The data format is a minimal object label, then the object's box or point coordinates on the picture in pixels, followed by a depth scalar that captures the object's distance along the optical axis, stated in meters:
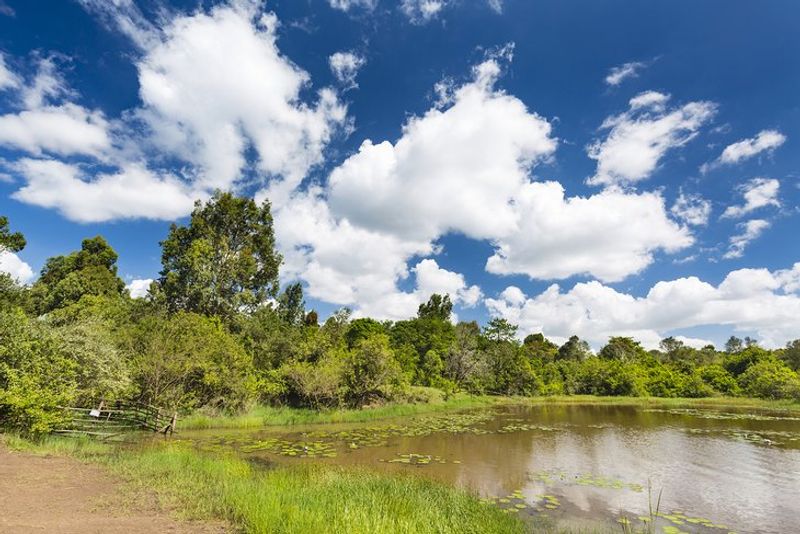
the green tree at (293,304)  67.78
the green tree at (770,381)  52.95
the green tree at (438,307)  79.75
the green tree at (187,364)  25.06
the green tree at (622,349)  85.25
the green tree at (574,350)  90.74
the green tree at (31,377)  14.25
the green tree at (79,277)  43.75
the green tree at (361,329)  50.28
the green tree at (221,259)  36.12
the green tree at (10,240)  34.06
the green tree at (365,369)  33.22
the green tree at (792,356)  68.34
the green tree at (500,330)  68.62
